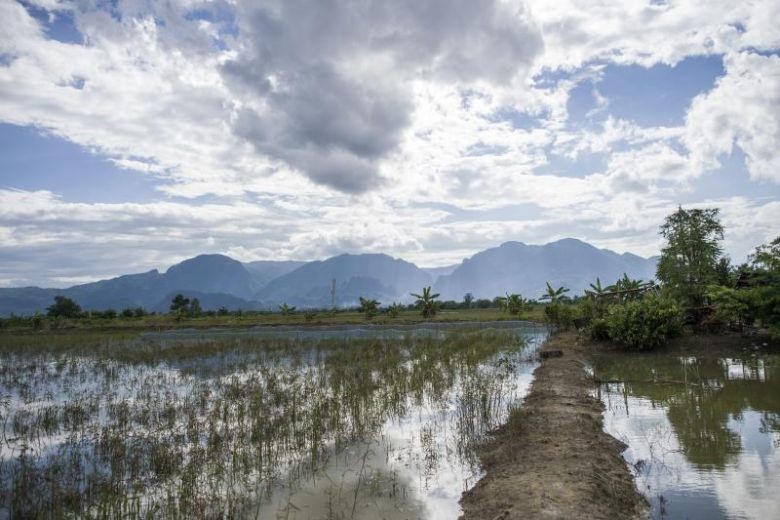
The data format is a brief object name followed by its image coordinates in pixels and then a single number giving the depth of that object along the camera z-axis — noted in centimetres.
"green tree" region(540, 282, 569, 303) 3929
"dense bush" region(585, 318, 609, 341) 2208
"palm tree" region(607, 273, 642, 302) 2575
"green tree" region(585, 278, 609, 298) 2752
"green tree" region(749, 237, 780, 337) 1734
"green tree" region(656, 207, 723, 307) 2286
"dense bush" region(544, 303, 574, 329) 3045
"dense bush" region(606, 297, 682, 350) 2044
